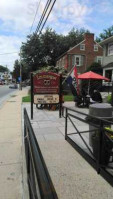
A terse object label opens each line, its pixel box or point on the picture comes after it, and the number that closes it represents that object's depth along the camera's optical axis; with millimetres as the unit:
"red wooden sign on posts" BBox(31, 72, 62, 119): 9727
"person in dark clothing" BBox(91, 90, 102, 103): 12367
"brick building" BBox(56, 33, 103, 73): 36219
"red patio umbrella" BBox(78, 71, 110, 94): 13275
